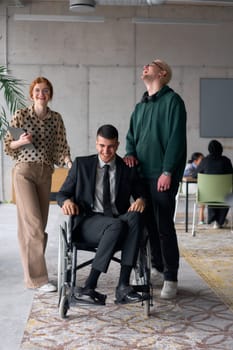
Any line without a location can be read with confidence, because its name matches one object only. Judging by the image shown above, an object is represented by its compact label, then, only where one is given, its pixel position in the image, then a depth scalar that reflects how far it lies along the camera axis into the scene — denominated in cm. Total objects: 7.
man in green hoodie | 393
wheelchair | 342
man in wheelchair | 343
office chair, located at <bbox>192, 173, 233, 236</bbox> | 689
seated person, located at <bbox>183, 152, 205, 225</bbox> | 796
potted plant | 522
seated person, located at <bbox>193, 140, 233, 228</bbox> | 723
